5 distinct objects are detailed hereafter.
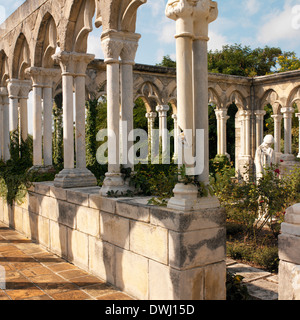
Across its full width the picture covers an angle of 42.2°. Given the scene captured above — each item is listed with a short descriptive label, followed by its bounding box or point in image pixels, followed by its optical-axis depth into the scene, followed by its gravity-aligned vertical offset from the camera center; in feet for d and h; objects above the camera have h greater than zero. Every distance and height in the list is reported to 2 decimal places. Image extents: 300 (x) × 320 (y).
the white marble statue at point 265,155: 27.04 +0.07
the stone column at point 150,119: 51.79 +5.32
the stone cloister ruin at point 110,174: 11.82 -0.69
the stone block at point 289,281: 10.22 -3.35
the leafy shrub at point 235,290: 12.94 -4.50
